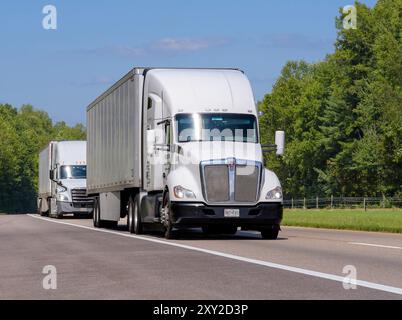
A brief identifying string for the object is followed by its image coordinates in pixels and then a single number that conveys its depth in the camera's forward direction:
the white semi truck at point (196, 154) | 21.38
